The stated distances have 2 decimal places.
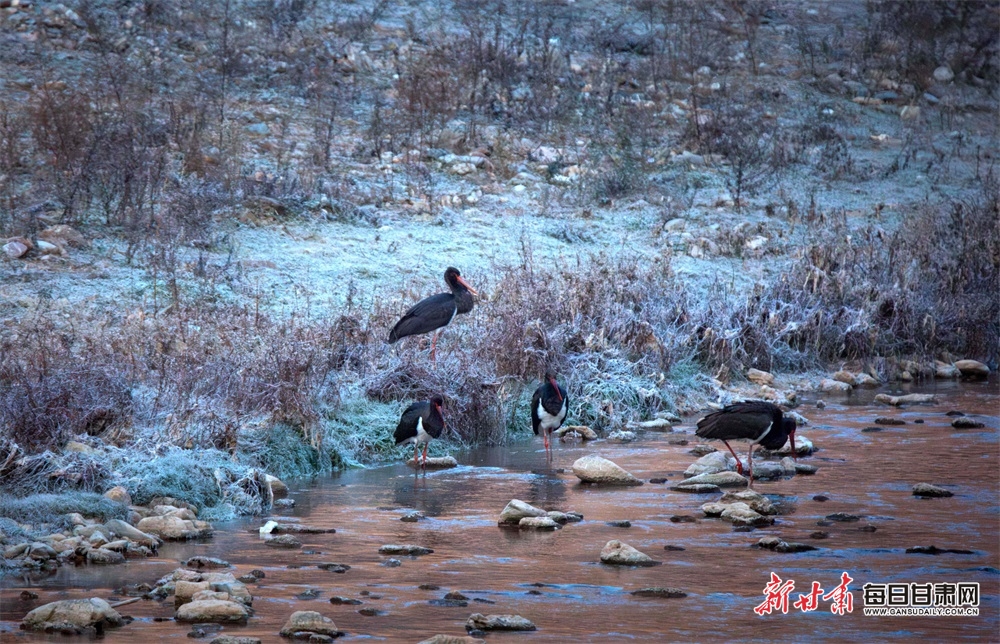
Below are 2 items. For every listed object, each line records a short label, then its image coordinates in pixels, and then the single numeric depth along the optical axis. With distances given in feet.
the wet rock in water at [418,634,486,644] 32.55
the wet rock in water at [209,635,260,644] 32.73
